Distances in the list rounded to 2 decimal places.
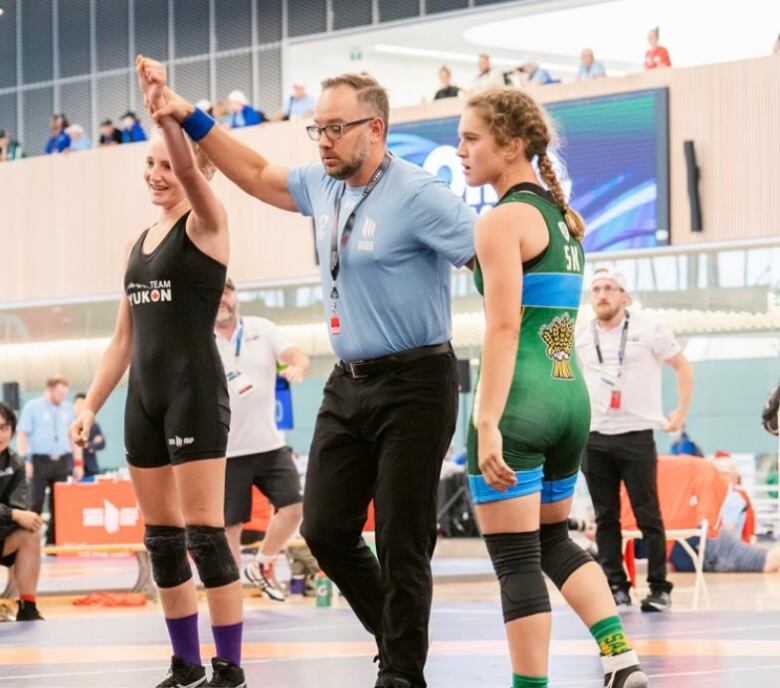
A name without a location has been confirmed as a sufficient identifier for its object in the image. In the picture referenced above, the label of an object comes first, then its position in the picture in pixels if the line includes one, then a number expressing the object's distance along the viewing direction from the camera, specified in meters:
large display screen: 18.14
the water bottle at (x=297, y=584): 12.16
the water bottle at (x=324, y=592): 10.73
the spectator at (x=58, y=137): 24.69
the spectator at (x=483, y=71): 20.28
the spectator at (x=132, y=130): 23.88
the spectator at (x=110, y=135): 24.00
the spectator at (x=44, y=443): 19.70
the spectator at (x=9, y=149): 25.31
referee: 4.88
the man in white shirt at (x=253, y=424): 9.98
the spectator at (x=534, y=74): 19.72
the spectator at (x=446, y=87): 20.73
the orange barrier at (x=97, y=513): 14.05
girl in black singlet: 5.21
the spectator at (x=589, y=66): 19.70
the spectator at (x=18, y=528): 10.34
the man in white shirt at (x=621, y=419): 9.89
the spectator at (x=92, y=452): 21.31
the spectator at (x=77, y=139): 24.52
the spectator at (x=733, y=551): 14.84
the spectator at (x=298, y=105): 22.39
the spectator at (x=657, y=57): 19.23
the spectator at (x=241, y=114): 22.55
